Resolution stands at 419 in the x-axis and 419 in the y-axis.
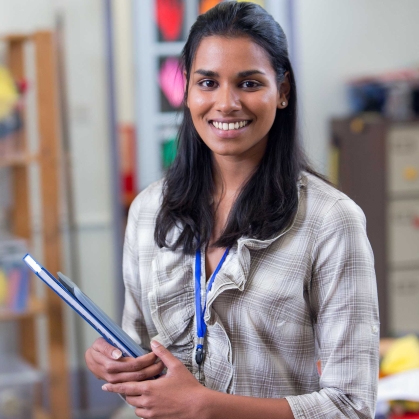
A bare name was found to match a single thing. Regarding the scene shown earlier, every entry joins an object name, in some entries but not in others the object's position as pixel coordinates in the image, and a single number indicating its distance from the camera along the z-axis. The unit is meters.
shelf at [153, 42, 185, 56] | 3.76
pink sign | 3.75
